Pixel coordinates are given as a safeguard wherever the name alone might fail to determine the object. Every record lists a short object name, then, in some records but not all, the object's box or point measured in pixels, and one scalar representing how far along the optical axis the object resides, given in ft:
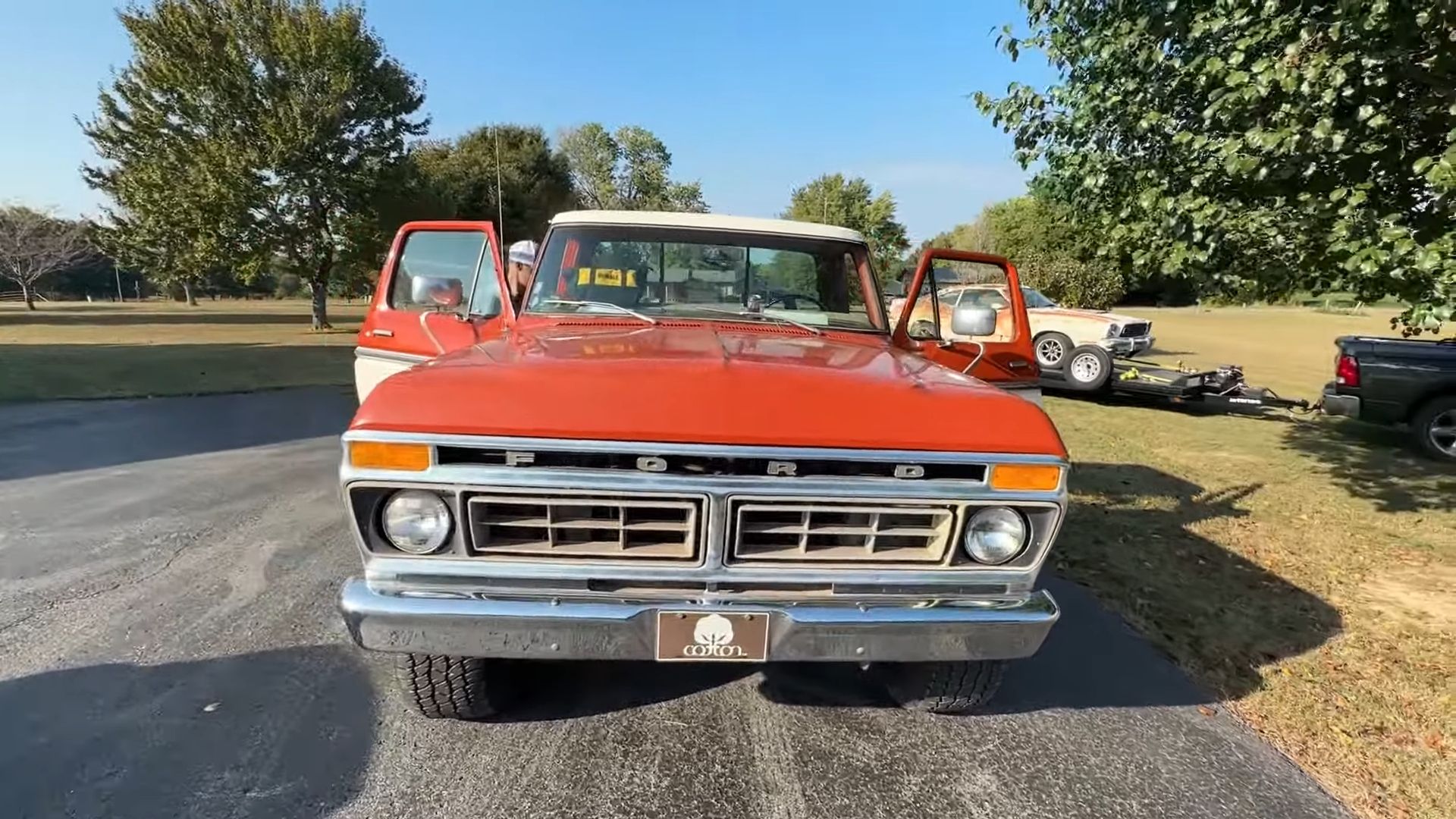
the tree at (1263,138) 12.73
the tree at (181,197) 65.77
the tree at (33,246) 115.34
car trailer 35.24
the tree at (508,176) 112.06
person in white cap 12.50
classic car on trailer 44.47
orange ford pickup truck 7.12
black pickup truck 28.14
